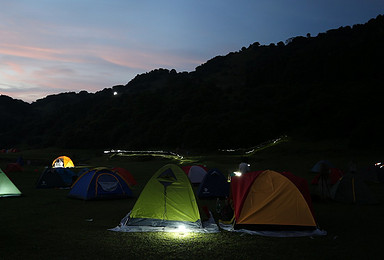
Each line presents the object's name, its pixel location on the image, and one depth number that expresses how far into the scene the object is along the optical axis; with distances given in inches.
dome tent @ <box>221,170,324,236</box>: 388.5
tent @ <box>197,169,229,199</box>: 662.5
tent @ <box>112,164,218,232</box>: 405.7
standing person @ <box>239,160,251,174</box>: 647.1
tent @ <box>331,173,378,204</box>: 589.9
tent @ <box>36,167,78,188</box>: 839.7
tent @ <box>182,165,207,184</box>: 879.1
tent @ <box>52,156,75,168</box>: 1675.7
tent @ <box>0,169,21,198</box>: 639.8
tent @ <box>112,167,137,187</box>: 886.6
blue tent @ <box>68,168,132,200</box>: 626.6
